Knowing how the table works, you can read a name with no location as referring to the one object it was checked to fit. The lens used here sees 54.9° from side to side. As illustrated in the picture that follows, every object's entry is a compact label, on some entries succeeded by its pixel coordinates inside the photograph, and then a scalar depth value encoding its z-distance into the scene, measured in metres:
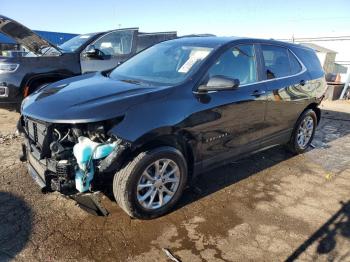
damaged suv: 3.03
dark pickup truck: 6.19
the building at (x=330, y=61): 18.43
